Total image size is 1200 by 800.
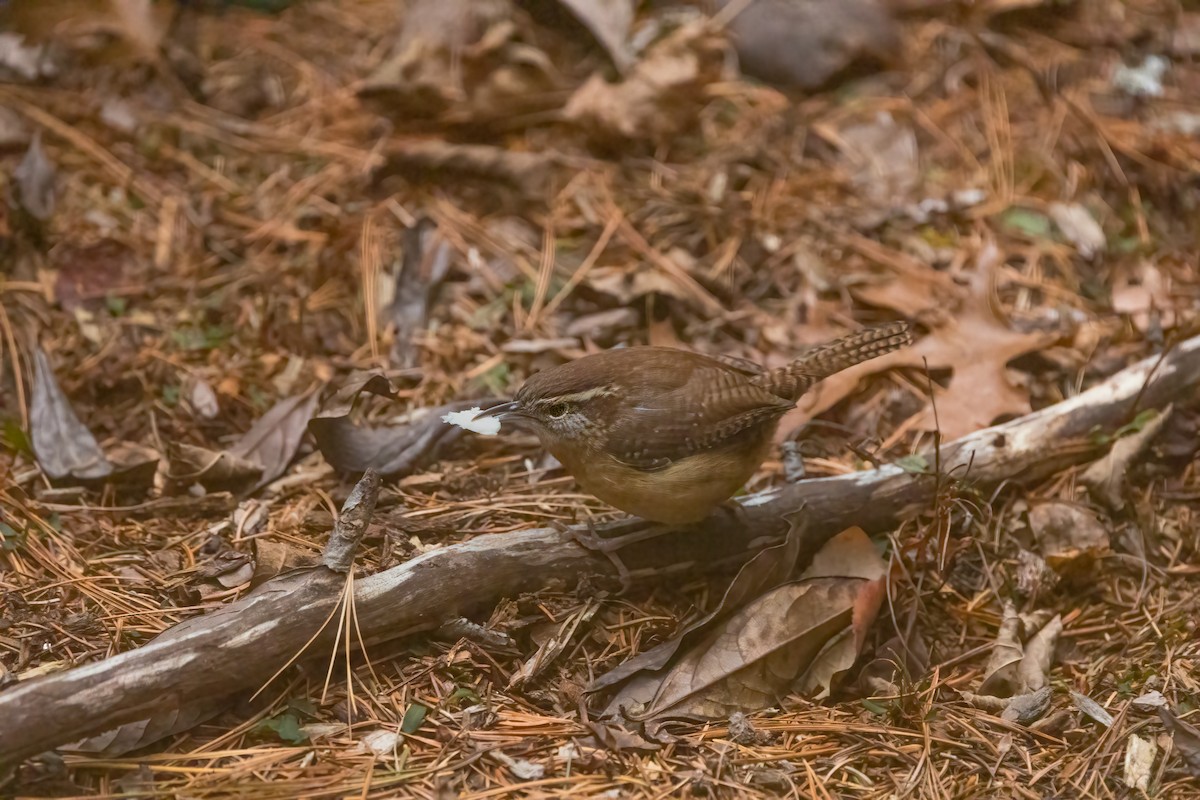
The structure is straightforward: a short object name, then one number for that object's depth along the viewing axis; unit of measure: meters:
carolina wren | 7.15
